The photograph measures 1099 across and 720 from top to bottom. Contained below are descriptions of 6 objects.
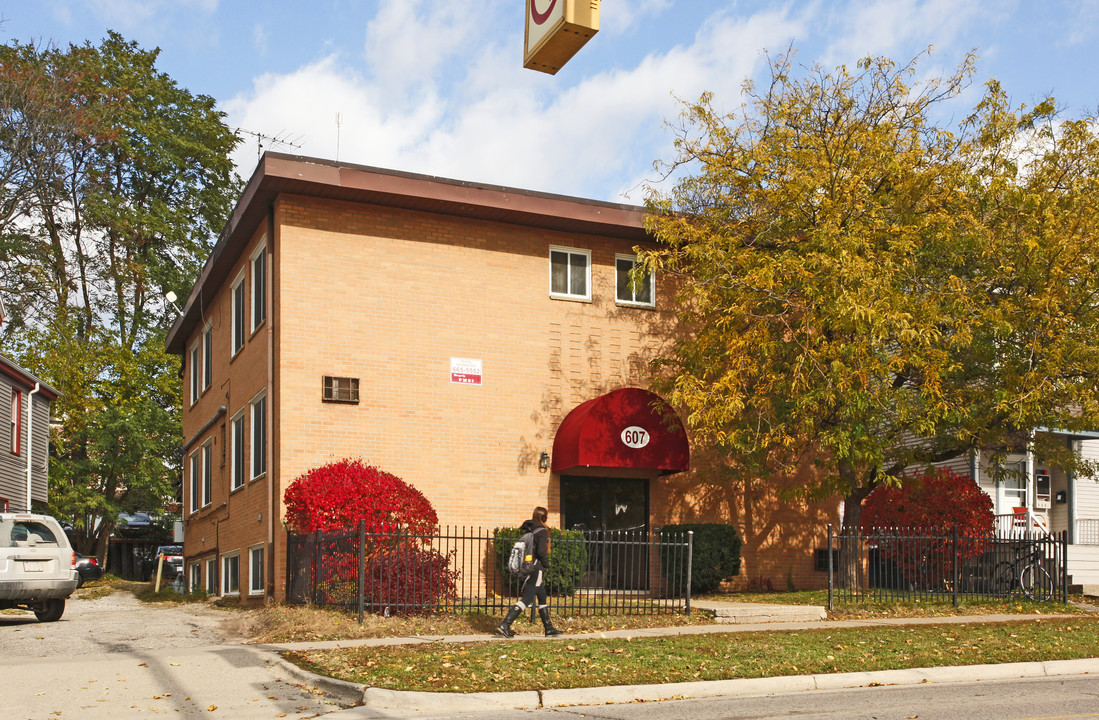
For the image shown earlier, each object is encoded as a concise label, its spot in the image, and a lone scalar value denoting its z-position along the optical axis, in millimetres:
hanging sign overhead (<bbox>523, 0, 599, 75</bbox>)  5484
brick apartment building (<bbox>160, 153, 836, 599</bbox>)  18516
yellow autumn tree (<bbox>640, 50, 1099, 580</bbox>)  17125
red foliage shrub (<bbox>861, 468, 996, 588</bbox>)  19938
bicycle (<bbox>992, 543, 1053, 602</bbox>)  19458
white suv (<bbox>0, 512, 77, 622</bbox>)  15984
